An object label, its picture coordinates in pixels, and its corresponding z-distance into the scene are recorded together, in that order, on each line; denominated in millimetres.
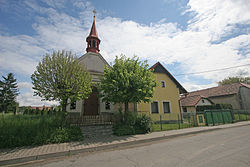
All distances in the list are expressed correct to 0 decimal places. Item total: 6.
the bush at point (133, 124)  8844
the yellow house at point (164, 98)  14398
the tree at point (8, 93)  34250
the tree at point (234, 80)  39656
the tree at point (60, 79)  7195
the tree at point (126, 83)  8734
